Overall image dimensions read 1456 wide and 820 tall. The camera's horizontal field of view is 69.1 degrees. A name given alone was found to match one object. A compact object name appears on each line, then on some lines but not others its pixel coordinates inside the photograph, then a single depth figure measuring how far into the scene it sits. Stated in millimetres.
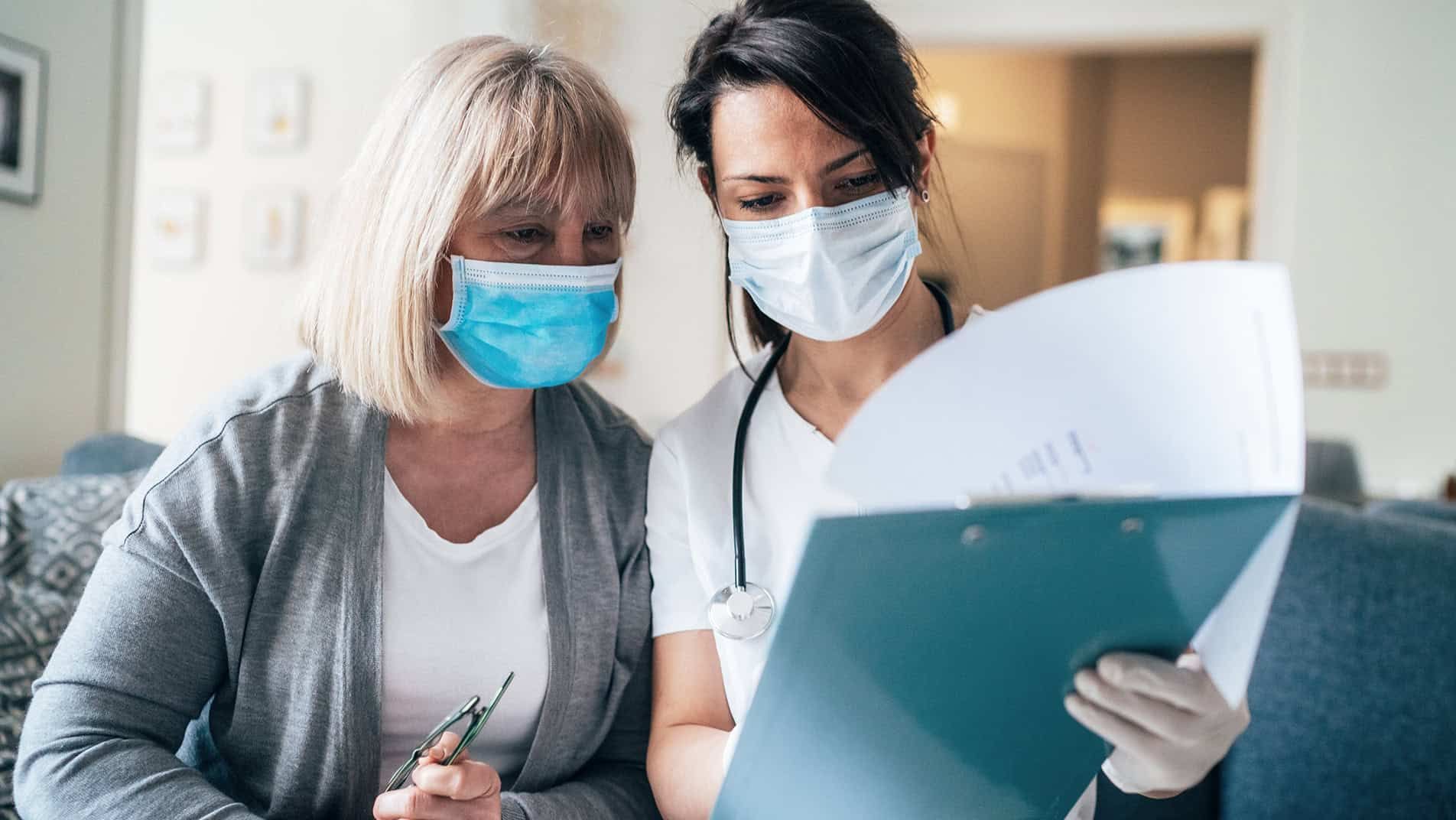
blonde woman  1021
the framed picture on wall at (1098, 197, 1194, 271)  6188
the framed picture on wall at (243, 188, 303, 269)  4125
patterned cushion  1241
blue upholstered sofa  1360
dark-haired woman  1083
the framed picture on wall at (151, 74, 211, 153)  4176
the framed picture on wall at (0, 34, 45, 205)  1726
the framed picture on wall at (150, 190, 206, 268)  4199
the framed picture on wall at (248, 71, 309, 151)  4090
